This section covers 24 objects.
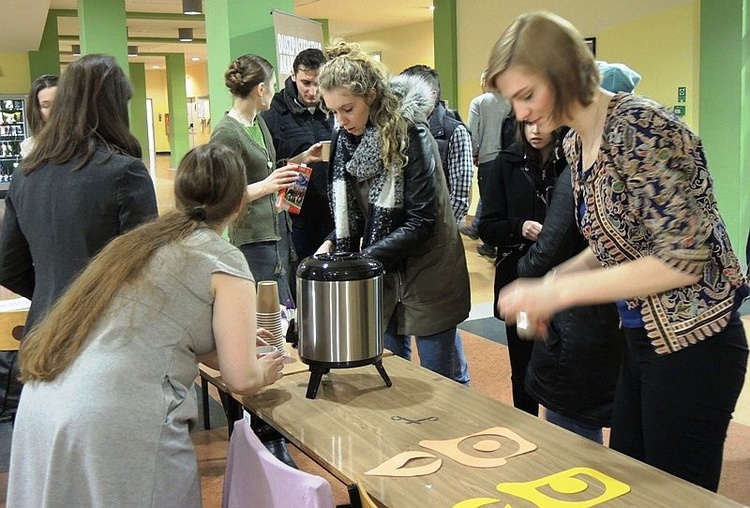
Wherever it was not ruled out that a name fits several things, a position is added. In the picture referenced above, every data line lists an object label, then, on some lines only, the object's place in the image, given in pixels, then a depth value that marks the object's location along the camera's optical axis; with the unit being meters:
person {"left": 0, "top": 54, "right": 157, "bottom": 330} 1.97
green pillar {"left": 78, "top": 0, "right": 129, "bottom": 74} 8.27
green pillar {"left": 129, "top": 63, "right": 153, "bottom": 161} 17.83
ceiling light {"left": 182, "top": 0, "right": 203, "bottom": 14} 9.98
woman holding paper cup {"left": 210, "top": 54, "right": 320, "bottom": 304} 3.18
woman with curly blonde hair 2.30
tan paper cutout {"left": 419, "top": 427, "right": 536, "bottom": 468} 1.40
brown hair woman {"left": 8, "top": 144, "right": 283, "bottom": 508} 1.46
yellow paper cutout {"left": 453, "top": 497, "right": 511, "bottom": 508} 1.24
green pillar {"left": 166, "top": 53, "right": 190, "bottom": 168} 19.69
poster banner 4.22
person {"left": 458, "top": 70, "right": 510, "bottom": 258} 4.85
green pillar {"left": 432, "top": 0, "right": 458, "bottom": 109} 8.86
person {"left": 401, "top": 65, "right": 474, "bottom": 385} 3.48
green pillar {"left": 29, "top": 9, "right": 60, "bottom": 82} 12.68
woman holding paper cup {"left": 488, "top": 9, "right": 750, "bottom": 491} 1.29
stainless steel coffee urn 1.80
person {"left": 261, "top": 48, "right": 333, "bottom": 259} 3.73
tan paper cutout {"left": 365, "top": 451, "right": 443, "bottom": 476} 1.37
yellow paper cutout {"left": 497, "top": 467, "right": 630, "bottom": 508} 1.24
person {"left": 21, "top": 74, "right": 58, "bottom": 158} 2.65
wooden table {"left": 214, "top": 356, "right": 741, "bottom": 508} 1.28
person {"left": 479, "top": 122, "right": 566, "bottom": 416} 2.46
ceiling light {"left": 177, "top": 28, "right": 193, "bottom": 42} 14.24
